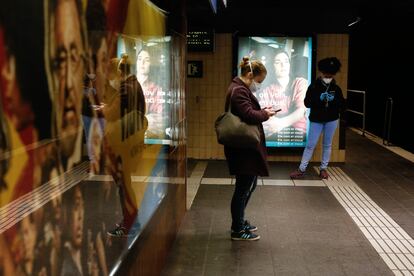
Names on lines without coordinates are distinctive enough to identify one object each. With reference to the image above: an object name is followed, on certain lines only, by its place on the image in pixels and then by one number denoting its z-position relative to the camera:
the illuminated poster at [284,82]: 8.44
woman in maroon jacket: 4.39
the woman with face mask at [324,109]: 7.29
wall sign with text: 8.44
